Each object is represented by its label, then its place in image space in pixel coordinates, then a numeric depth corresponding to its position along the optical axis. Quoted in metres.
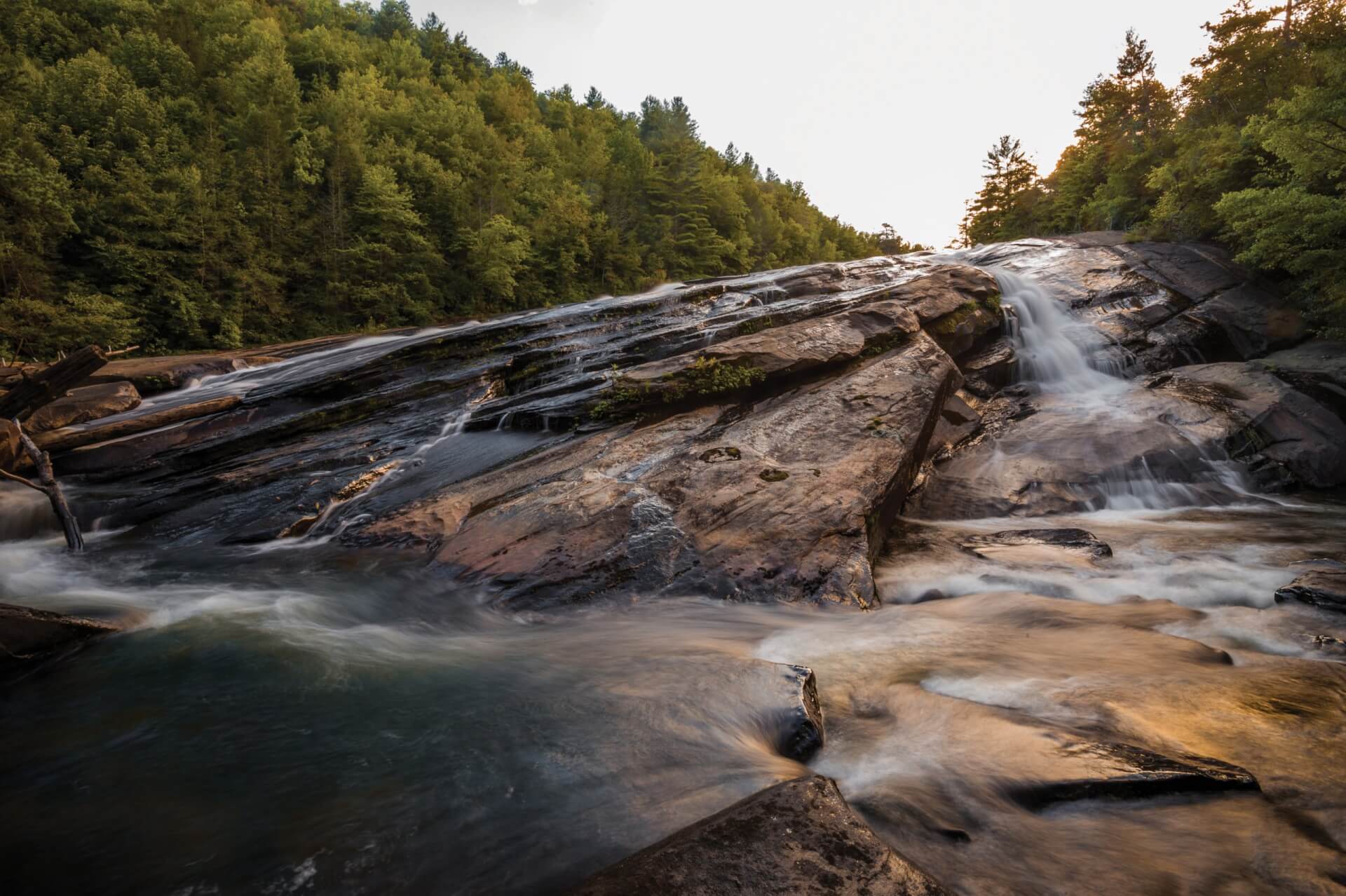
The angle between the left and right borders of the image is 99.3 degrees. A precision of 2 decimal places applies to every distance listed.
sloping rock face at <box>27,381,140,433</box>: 9.91
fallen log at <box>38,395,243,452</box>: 9.22
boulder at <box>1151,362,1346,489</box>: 8.88
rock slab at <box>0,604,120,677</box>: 4.05
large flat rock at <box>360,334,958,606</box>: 5.51
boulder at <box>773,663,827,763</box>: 3.03
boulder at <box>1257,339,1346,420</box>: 9.79
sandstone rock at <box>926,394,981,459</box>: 9.48
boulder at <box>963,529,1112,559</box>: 6.27
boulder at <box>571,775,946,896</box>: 1.67
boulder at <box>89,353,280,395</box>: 12.60
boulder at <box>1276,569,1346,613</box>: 4.59
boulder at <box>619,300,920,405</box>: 8.57
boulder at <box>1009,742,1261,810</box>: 2.48
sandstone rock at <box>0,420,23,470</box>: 8.05
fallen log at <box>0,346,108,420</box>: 7.16
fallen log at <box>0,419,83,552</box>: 6.43
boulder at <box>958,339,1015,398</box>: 11.41
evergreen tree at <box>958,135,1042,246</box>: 45.16
